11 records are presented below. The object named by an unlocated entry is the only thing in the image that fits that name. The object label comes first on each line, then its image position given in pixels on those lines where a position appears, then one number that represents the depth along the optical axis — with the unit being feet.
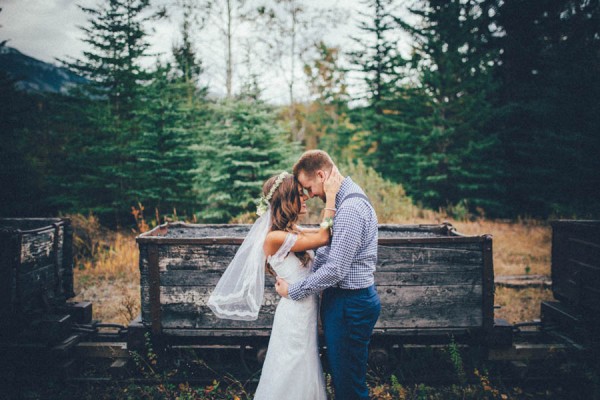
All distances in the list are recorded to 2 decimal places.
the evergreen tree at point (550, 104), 38.60
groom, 8.33
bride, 9.19
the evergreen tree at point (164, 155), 35.96
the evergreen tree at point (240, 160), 32.76
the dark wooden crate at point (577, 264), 13.15
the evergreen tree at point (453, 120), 45.34
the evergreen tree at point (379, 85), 54.08
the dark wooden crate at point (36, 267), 12.57
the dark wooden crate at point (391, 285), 12.54
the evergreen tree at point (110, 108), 38.83
